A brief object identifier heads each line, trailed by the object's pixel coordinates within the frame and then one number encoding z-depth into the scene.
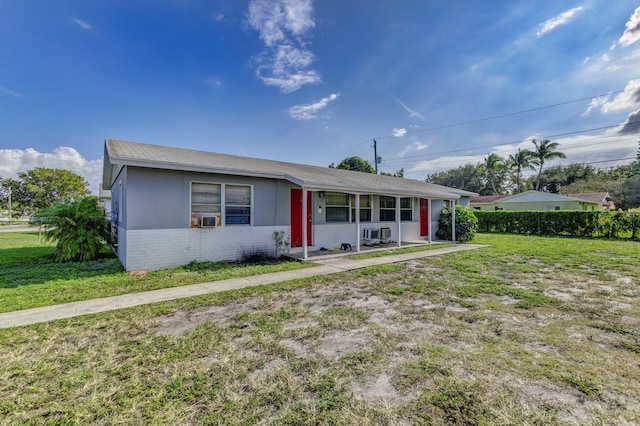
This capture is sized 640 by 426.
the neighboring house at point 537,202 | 26.16
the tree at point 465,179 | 46.28
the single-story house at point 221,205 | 6.97
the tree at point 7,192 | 42.69
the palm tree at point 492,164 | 40.28
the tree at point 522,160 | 36.85
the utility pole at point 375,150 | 29.91
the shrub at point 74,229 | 8.13
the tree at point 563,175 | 43.91
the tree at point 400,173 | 40.54
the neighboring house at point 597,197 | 28.73
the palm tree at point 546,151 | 35.09
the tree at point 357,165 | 37.34
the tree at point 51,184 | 37.25
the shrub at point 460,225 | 13.93
